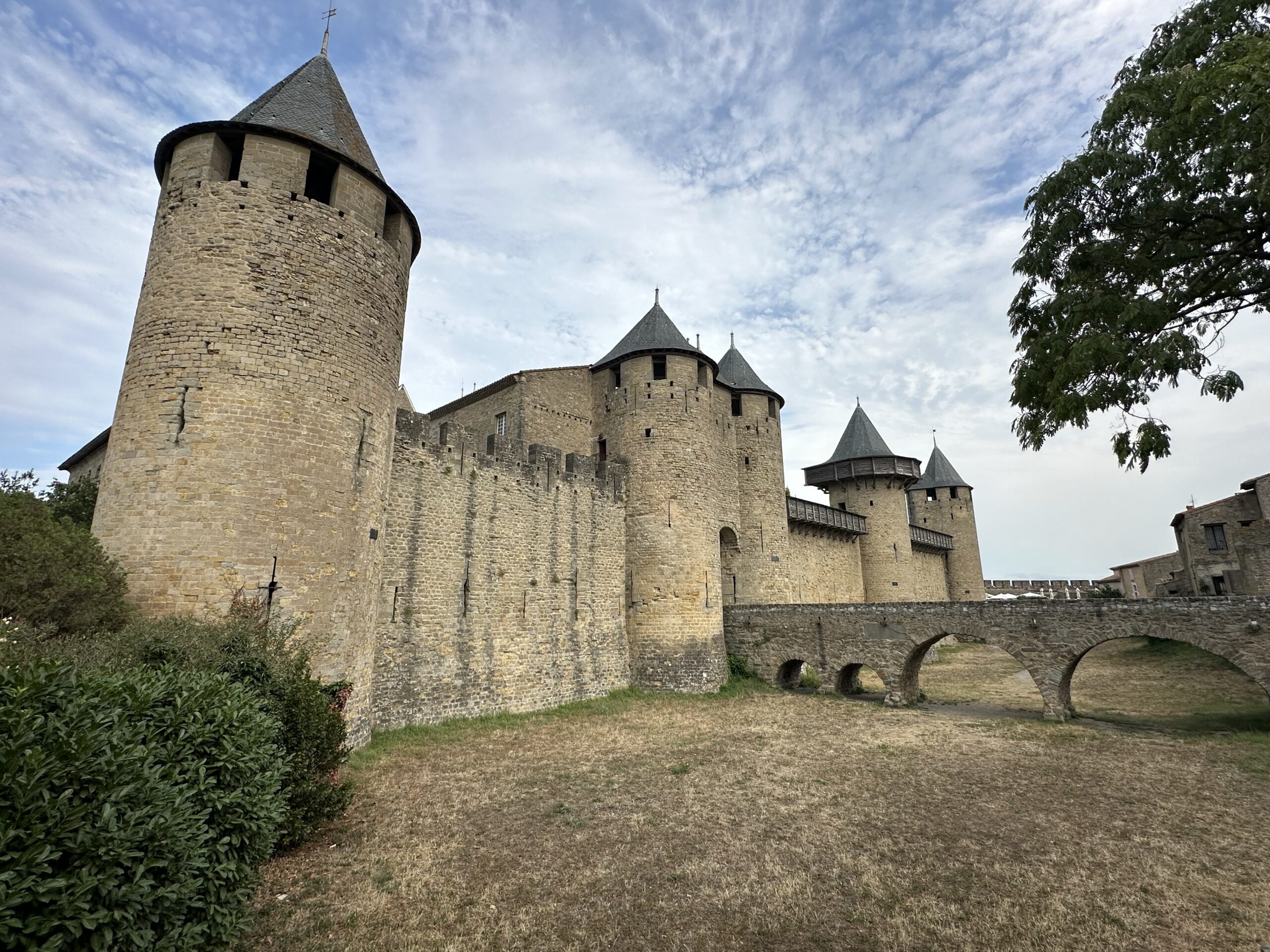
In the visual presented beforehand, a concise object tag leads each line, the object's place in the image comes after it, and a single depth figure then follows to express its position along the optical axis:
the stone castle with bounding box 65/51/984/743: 8.27
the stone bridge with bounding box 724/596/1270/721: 12.45
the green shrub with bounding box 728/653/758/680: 18.73
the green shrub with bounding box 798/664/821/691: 19.48
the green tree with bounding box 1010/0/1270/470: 5.15
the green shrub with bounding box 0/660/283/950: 2.61
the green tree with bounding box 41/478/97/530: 11.95
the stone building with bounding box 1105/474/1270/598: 24.19
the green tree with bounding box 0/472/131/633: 6.11
